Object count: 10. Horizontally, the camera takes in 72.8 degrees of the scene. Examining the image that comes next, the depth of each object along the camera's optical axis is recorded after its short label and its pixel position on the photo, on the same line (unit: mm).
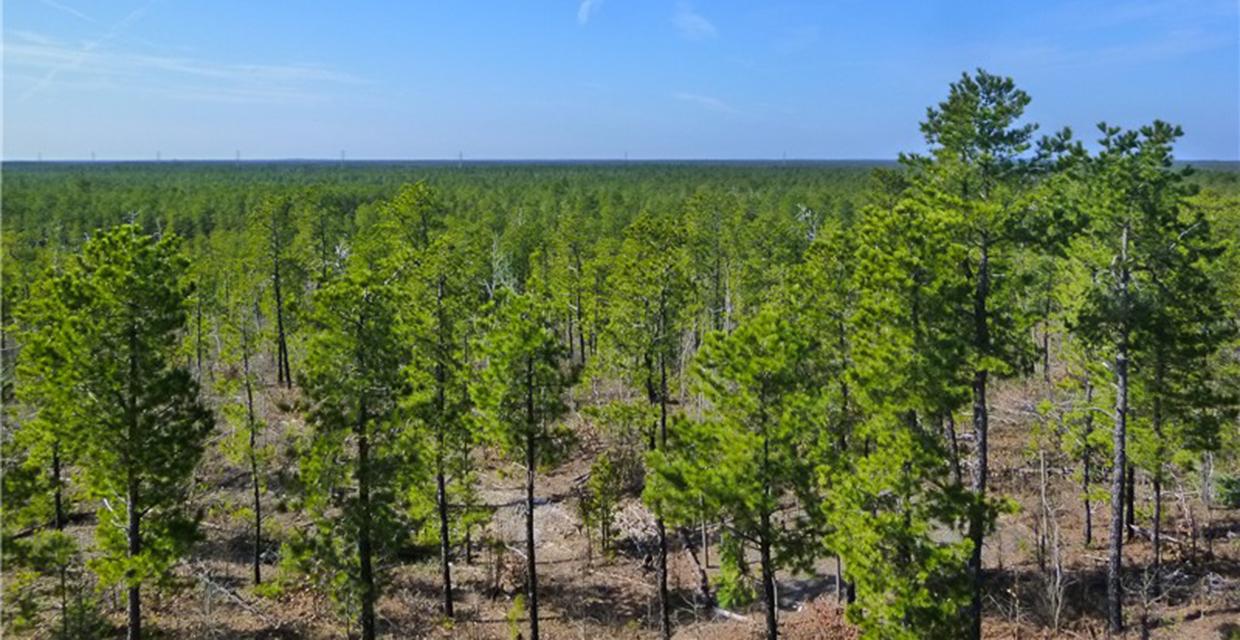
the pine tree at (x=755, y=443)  16094
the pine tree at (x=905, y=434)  15070
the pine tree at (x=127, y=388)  15844
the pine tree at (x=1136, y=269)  17766
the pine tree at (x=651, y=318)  24016
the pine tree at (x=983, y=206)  16344
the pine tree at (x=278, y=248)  41281
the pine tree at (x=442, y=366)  19453
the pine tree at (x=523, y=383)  18625
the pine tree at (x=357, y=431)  16875
